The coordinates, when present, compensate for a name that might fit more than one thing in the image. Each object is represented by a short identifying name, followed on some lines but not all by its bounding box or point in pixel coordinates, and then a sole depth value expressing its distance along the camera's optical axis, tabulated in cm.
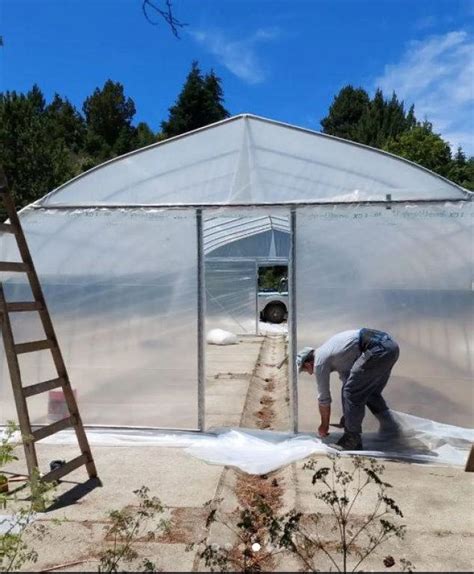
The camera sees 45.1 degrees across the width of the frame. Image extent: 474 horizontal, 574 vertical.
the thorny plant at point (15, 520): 257
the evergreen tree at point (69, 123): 5216
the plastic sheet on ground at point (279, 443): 542
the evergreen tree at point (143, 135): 4703
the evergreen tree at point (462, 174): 3220
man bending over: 552
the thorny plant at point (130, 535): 289
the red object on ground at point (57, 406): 638
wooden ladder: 411
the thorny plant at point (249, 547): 317
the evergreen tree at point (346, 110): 5608
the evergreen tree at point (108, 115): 5358
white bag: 1488
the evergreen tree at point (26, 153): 2736
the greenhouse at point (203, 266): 601
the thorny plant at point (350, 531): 319
